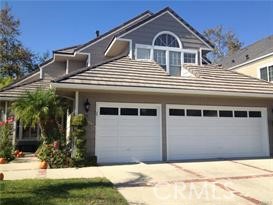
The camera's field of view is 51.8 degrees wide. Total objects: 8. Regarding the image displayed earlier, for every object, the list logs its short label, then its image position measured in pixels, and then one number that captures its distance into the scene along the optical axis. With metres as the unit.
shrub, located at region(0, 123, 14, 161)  12.04
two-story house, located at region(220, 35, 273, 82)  19.33
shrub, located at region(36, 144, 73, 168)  9.92
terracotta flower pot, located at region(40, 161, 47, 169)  9.64
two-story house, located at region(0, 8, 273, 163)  11.05
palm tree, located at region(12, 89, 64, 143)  11.34
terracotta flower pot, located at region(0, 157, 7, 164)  11.20
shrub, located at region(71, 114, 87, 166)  10.10
